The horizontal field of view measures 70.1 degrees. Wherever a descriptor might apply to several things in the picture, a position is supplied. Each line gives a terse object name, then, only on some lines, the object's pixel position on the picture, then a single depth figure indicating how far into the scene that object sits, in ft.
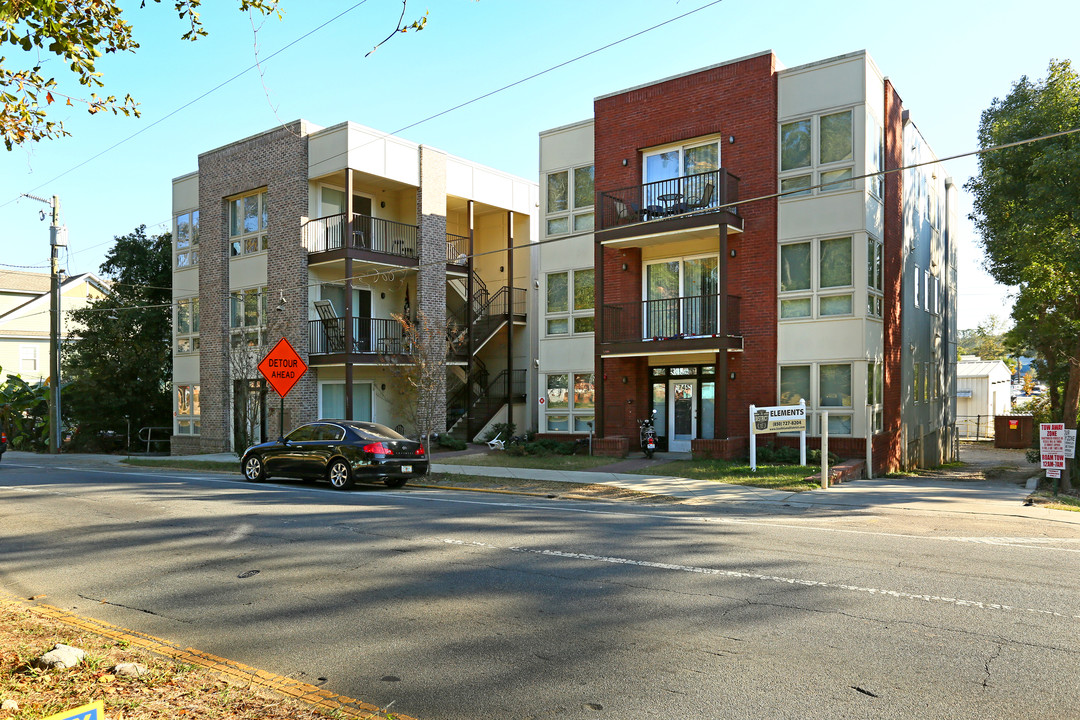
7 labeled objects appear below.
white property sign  57.47
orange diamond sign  61.62
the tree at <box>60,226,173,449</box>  105.60
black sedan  51.42
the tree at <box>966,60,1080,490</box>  62.08
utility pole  98.68
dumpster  122.52
